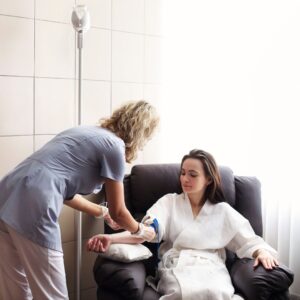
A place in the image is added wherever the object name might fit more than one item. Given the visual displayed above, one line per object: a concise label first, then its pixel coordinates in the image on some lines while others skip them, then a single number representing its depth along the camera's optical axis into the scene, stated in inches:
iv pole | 84.8
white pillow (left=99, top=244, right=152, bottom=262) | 78.5
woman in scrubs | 63.1
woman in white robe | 78.5
